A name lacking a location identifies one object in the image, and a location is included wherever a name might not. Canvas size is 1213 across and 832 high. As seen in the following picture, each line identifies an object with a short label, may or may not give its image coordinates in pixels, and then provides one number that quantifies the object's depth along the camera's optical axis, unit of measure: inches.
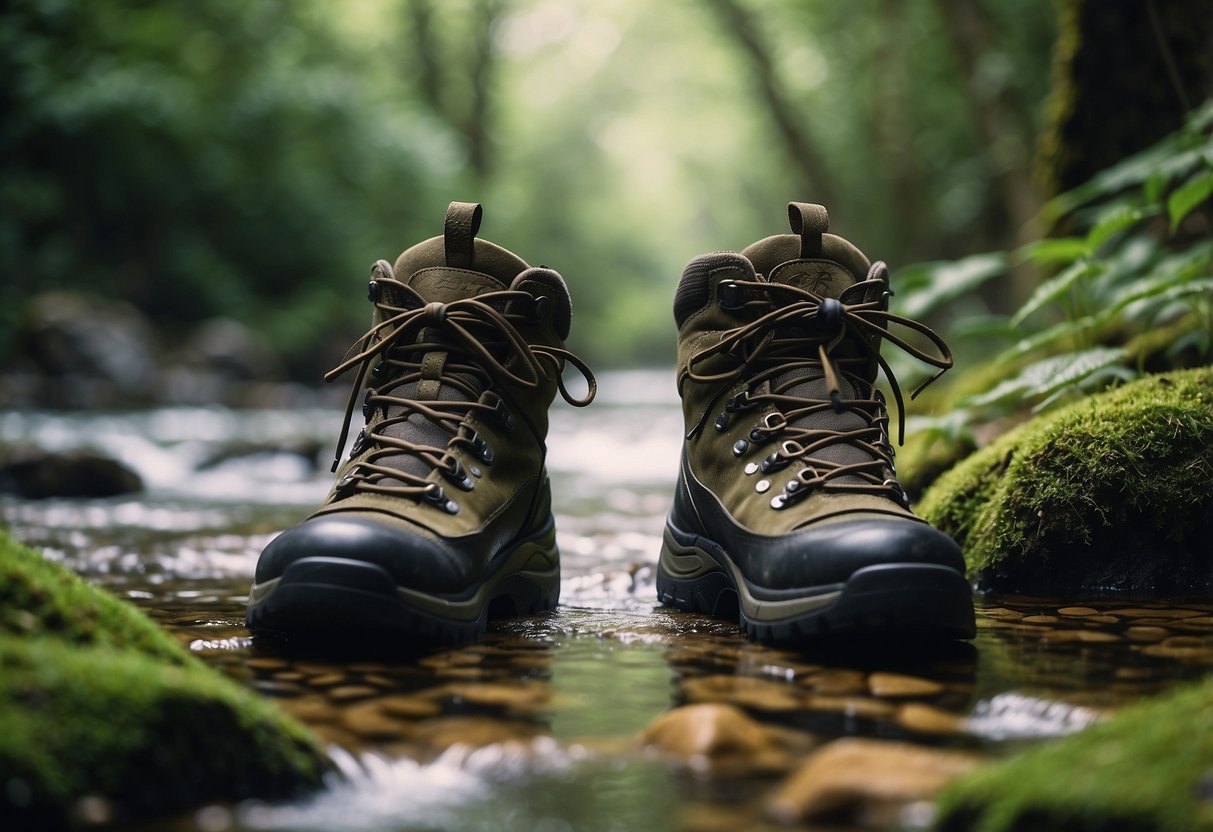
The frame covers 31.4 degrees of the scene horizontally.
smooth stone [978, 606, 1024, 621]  38.9
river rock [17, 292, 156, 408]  384.7
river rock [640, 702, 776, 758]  31.8
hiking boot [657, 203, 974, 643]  35.7
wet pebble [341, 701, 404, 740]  32.4
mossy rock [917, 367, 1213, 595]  41.1
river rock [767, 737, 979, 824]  28.8
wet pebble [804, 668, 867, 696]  34.1
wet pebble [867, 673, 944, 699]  33.8
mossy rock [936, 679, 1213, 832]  25.1
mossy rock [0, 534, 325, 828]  26.1
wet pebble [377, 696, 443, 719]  33.1
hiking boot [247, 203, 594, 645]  35.8
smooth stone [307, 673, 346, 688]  34.5
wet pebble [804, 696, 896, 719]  33.0
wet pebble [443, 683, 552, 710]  33.6
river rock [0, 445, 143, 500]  70.4
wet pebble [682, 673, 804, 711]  33.5
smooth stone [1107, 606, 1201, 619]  38.2
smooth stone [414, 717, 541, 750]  32.1
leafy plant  46.9
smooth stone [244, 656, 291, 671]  35.5
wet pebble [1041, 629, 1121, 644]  36.7
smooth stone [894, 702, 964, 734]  32.4
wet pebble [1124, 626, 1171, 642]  36.5
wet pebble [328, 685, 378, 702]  33.8
